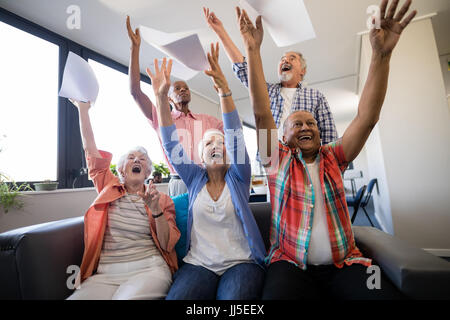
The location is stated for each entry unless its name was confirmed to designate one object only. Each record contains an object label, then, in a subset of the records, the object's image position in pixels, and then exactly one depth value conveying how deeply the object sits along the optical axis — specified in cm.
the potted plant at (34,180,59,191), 230
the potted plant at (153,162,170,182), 361
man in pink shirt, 156
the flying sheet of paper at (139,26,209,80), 110
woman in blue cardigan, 94
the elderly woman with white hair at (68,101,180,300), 99
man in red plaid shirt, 91
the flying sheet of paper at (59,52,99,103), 126
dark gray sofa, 76
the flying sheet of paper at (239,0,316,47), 93
